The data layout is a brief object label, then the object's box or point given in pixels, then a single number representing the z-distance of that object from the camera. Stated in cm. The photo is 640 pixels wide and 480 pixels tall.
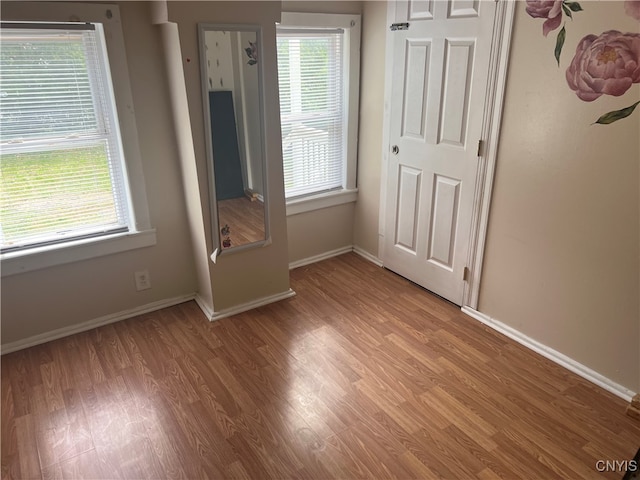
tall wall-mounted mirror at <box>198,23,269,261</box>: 228
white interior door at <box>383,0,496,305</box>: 241
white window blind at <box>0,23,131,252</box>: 213
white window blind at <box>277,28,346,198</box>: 291
